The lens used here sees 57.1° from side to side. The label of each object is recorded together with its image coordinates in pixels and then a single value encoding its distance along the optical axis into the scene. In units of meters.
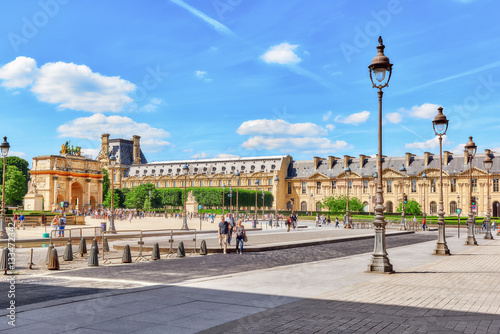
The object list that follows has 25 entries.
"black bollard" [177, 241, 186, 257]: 19.55
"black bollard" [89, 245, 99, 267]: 16.12
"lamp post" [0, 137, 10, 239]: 28.62
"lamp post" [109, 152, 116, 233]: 35.25
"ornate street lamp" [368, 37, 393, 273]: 14.31
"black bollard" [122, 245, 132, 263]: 17.33
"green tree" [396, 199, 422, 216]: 83.81
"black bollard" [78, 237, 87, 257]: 20.28
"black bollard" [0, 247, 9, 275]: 14.05
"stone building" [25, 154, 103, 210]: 85.38
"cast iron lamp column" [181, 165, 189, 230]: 41.05
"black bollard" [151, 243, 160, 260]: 18.58
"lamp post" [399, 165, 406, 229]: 49.24
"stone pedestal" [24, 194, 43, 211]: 65.31
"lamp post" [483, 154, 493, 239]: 31.05
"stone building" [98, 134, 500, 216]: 91.75
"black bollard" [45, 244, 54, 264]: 15.85
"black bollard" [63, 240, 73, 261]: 18.19
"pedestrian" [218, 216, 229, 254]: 21.39
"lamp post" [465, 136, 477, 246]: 29.03
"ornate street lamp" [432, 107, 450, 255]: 20.86
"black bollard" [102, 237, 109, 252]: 19.89
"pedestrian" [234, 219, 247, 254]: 21.42
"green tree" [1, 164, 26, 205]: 90.19
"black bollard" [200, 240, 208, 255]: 20.94
